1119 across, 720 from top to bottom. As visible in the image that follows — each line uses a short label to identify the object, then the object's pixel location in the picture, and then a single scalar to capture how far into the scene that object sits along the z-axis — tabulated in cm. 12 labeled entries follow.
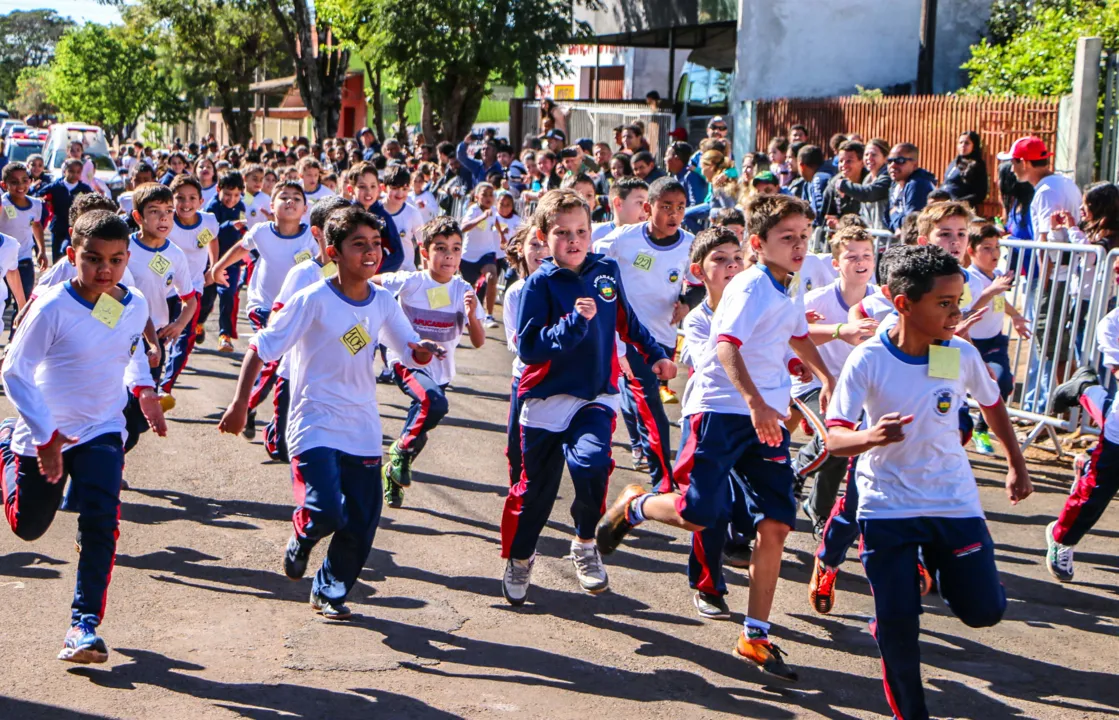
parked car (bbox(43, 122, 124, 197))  3509
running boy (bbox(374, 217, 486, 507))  797
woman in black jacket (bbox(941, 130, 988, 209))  1275
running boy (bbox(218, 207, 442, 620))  593
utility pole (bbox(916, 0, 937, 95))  2269
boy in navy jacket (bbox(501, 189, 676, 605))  619
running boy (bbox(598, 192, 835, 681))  564
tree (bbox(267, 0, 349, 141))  3634
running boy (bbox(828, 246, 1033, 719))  481
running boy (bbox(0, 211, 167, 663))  543
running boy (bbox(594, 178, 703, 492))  862
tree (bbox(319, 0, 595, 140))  2767
